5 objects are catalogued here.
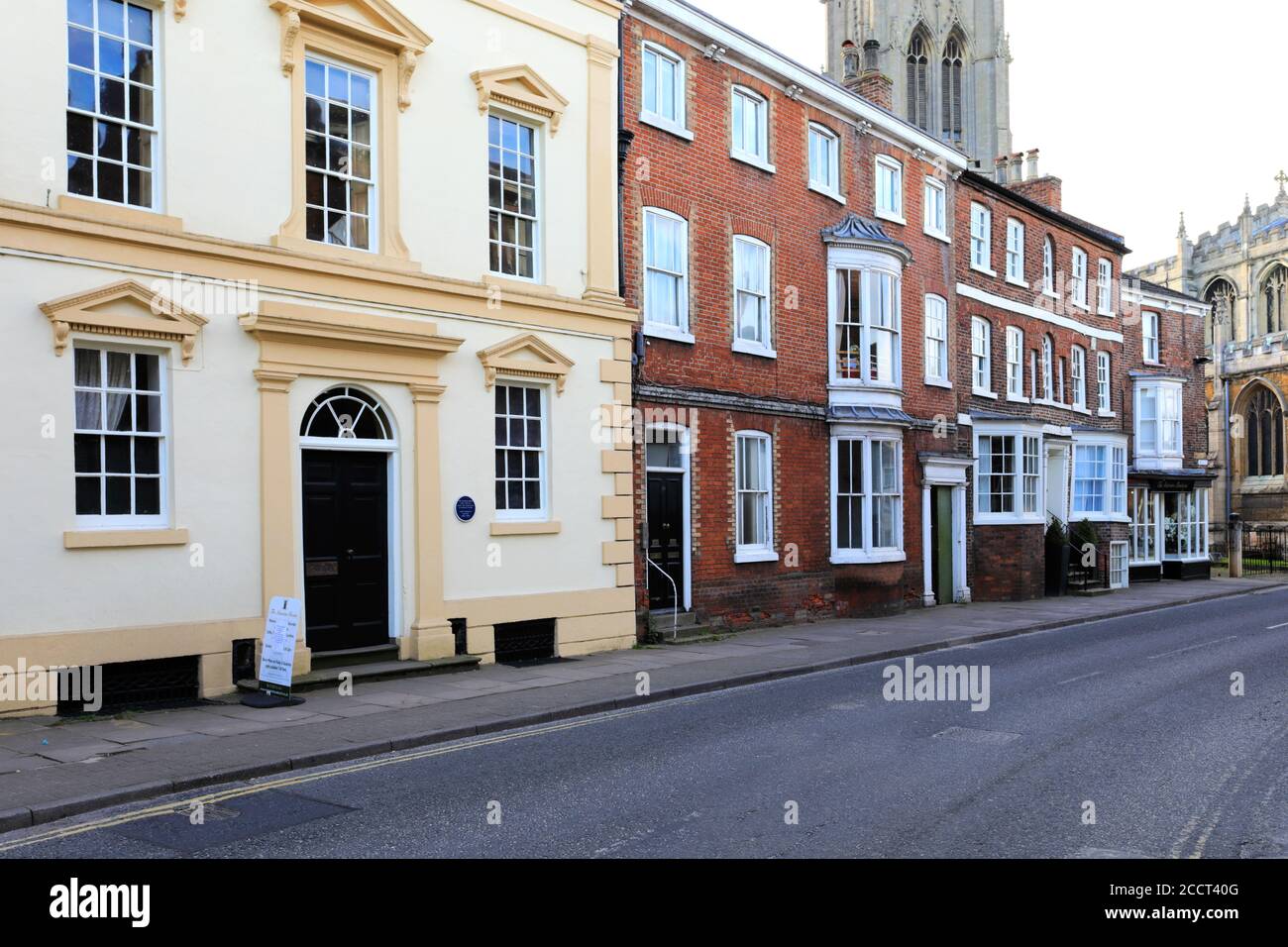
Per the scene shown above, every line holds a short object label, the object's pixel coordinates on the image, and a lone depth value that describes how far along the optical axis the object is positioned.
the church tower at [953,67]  68.56
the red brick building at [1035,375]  26.89
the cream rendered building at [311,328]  10.79
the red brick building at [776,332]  17.95
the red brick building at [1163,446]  36.03
